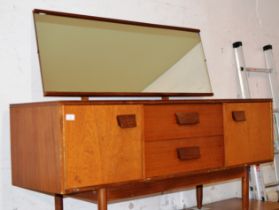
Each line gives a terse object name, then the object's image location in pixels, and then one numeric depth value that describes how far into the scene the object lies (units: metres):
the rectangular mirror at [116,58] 2.02
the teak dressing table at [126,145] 1.59
